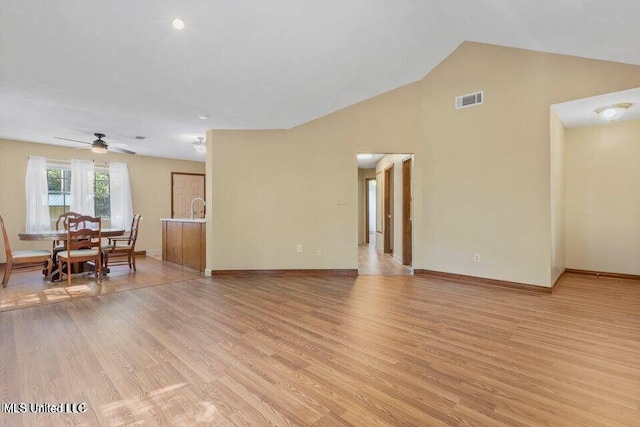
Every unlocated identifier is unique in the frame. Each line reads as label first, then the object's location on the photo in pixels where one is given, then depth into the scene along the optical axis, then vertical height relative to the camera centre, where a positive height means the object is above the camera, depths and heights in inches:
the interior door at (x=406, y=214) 223.1 -2.0
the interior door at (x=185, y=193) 314.7 +23.9
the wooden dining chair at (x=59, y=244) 180.5 -18.7
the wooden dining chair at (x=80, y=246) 169.0 -18.2
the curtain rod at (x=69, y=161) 246.1 +47.6
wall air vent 169.8 +65.7
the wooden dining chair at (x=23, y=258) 165.0 -23.9
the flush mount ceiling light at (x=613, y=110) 146.7 +50.0
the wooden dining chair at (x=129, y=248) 199.9 -23.0
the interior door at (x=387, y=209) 278.5 +2.6
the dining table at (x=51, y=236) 164.7 -11.3
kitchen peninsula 208.5 -21.7
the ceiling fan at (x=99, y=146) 197.3 +47.1
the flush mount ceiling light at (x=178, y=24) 95.8 +63.5
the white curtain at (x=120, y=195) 274.8 +19.4
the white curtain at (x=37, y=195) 232.5 +17.5
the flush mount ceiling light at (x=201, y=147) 212.5 +49.0
